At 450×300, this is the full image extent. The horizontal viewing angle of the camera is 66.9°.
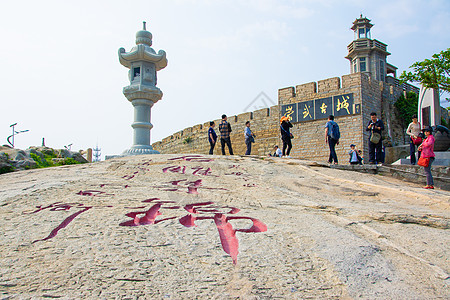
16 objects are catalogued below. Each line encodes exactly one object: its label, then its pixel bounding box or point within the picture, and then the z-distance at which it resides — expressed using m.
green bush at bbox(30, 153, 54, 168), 6.86
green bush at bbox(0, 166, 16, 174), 5.87
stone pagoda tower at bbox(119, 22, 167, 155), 9.34
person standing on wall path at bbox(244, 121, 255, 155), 9.18
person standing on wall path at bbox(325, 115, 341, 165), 6.91
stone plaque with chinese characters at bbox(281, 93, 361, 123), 14.02
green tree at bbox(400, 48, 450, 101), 9.44
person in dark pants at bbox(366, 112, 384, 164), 6.75
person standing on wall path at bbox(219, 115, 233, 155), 8.09
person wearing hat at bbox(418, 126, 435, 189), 5.08
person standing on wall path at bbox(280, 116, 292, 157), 7.76
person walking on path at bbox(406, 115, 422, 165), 6.76
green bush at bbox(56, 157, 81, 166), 7.48
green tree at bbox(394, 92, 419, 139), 15.64
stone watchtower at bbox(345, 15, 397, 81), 27.44
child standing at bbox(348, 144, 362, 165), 8.84
